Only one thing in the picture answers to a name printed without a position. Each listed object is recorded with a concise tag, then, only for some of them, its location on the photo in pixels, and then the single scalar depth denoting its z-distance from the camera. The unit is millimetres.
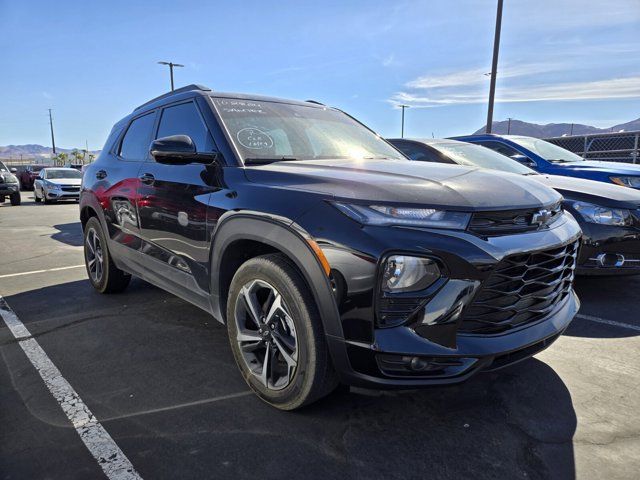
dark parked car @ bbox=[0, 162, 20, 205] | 15908
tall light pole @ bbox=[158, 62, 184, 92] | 30039
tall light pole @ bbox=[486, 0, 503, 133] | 13555
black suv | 1968
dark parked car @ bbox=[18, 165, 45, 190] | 27266
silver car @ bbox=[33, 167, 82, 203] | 17000
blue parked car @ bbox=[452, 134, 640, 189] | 5875
